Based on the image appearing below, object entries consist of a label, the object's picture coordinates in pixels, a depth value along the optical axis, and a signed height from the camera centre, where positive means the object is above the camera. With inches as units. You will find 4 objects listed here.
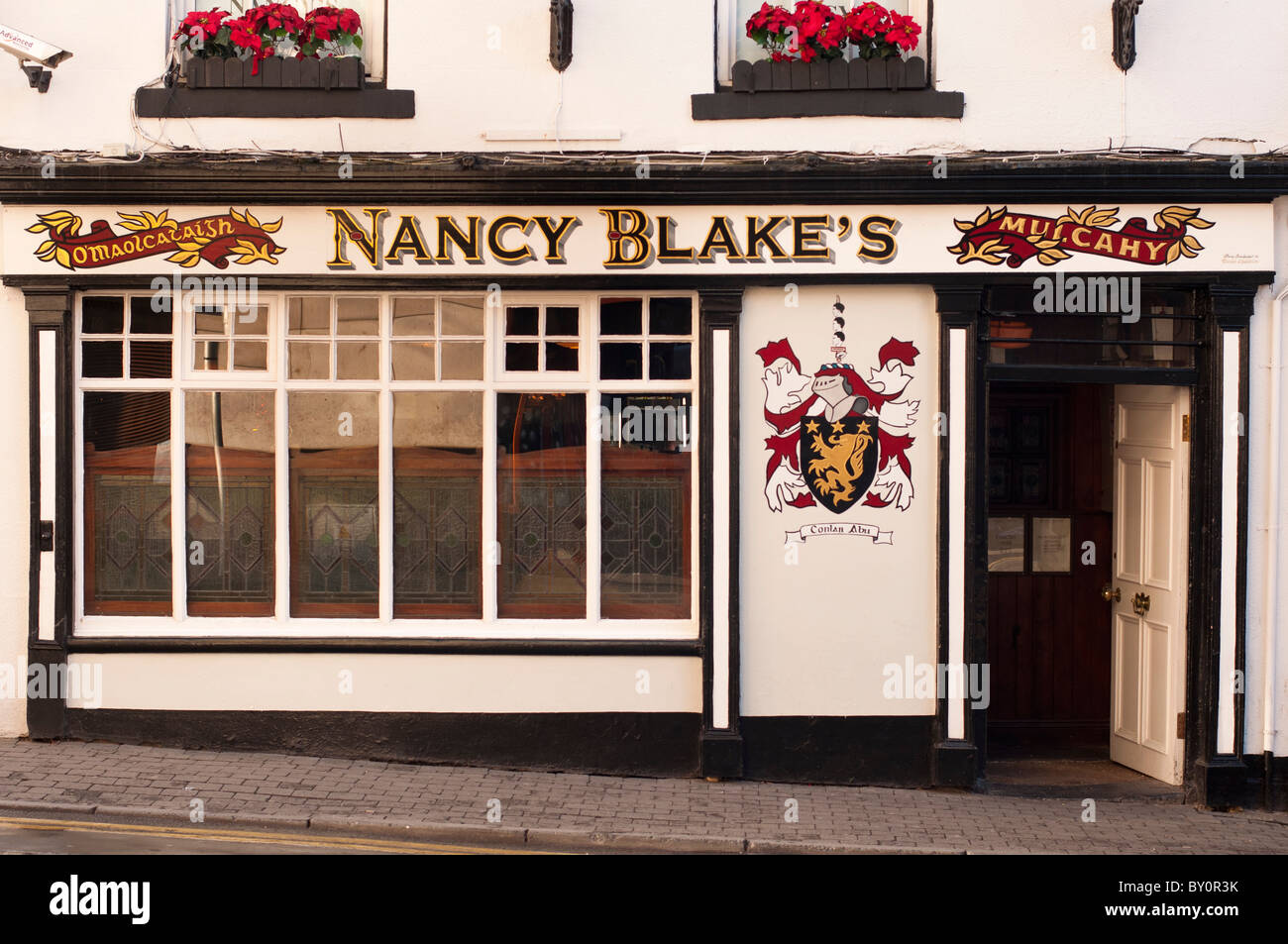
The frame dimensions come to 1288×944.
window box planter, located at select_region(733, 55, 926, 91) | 360.8 +96.4
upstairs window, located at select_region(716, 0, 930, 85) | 370.3 +110.4
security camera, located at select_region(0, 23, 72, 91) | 345.1 +97.3
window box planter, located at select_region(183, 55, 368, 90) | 363.6 +96.3
